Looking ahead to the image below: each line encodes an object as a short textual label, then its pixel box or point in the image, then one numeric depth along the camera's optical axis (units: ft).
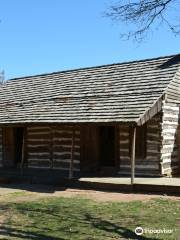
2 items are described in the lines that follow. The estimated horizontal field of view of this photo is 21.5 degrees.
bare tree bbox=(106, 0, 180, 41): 26.91
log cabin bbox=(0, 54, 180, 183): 56.24
